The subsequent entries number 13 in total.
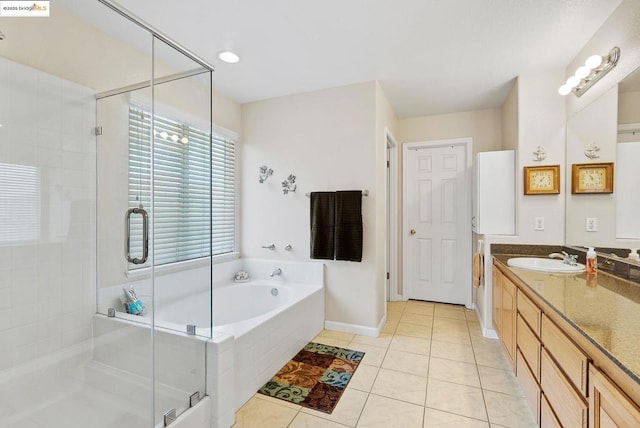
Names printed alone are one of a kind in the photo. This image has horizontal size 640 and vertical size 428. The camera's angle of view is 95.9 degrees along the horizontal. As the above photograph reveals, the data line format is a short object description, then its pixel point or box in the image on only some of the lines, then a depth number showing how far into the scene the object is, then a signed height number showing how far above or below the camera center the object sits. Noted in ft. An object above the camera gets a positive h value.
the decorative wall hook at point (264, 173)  10.61 +1.43
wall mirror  5.61 +1.18
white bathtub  5.47 -2.67
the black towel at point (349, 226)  9.23 -0.44
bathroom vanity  2.71 -1.64
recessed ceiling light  7.67 +4.21
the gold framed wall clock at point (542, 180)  8.26 +0.97
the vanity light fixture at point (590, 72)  6.16 +3.27
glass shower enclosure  5.11 -0.29
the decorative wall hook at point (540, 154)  8.41 +1.72
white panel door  12.23 -0.47
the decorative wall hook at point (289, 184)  10.25 +0.99
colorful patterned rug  6.20 -3.99
